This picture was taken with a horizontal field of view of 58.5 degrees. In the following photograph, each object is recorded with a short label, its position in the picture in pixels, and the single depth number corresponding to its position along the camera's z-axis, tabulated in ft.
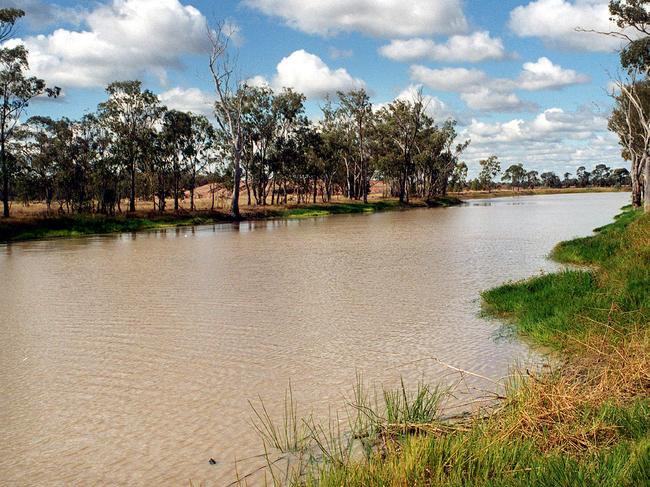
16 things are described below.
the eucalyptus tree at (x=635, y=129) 145.95
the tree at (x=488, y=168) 520.75
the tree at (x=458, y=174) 442.09
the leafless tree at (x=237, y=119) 172.96
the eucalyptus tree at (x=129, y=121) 186.19
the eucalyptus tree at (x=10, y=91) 141.08
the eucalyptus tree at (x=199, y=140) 221.46
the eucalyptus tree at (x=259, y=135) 231.09
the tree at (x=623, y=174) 633.20
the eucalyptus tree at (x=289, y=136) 238.68
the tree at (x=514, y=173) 623.36
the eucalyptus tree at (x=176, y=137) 207.00
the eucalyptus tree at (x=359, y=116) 266.77
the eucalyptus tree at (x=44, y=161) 186.77
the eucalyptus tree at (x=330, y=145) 270.67
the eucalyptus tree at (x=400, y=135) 272.31
